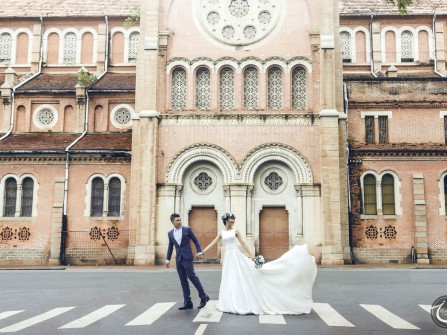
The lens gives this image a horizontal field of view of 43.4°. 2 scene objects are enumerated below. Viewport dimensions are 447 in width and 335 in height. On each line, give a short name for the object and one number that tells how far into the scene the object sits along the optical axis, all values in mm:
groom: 11430
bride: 10734
